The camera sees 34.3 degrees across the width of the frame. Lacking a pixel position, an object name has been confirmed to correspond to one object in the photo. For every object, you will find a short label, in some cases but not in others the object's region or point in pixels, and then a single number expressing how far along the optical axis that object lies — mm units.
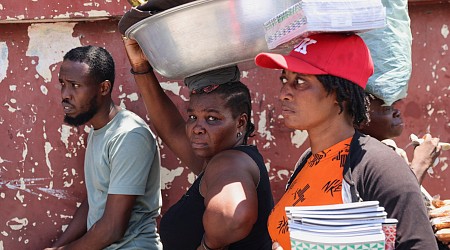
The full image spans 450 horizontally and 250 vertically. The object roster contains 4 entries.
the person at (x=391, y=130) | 3119
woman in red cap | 2162
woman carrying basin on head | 2646
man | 3420
